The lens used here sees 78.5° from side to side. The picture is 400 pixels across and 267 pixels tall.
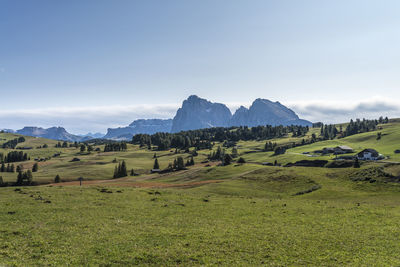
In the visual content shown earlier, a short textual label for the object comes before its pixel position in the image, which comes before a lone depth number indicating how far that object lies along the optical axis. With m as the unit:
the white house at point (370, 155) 164.38
